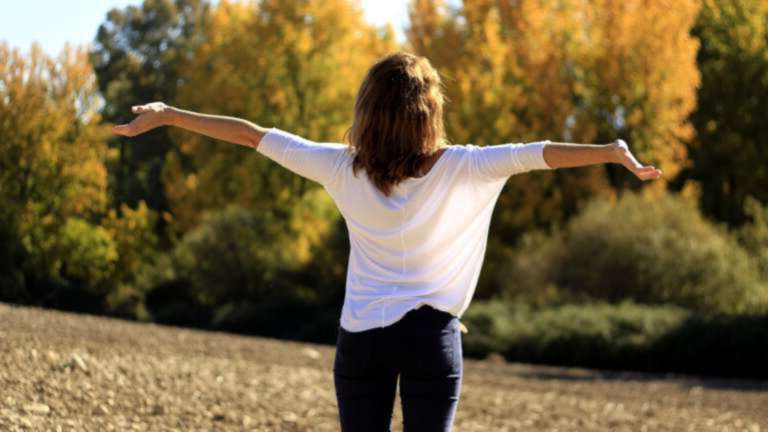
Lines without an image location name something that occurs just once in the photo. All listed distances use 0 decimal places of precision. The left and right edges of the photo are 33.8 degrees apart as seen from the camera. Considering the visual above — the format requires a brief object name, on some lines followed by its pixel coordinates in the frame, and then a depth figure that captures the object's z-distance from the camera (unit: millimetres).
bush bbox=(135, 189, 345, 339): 25562
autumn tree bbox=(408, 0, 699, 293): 28531
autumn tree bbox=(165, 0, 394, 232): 30219
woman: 3553
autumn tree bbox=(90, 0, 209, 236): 31000
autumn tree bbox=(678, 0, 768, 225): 32281
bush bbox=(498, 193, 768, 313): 22219
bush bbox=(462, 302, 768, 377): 18719
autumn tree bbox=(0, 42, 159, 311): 16547
